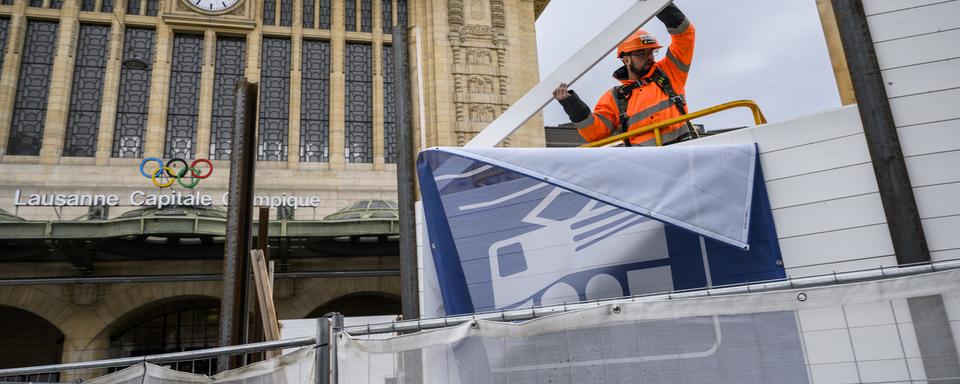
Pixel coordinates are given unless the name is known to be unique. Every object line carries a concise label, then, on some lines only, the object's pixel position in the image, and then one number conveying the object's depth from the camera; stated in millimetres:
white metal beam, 7121
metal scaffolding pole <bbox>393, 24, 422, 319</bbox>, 7520
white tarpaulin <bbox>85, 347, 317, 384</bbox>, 4023
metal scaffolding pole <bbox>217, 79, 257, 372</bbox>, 8219
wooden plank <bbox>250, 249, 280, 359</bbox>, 8828
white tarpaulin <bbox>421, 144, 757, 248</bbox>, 5711
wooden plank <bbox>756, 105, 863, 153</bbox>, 5668
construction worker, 7953
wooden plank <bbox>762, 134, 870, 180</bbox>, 5605
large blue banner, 5816
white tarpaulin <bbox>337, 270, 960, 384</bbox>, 3014
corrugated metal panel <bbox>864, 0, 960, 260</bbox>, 5152
